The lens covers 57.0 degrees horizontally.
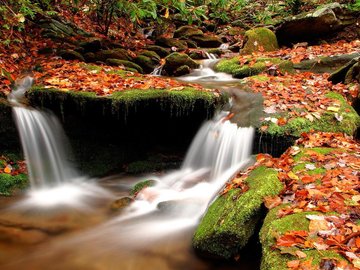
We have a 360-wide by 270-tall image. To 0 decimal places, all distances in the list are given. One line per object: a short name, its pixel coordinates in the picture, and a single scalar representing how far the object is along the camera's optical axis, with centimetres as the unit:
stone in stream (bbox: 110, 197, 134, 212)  516
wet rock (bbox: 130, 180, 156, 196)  560
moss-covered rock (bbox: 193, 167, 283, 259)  338
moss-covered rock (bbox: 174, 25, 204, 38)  1492
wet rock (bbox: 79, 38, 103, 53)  923
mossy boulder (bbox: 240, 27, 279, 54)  1132
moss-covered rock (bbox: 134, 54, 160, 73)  991
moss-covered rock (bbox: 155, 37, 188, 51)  1291
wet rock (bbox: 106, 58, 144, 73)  895
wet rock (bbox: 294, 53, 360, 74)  891
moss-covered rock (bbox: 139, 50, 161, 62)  1052
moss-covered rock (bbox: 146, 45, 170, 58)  1169
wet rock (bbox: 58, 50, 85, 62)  848
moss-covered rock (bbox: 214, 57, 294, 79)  866
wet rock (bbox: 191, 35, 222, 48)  1439
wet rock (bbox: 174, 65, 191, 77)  977
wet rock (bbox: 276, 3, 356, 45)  1143
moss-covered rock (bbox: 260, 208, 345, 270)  249
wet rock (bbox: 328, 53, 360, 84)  716
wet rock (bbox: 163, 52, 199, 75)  984
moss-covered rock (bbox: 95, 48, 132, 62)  909
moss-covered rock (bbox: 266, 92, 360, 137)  562
